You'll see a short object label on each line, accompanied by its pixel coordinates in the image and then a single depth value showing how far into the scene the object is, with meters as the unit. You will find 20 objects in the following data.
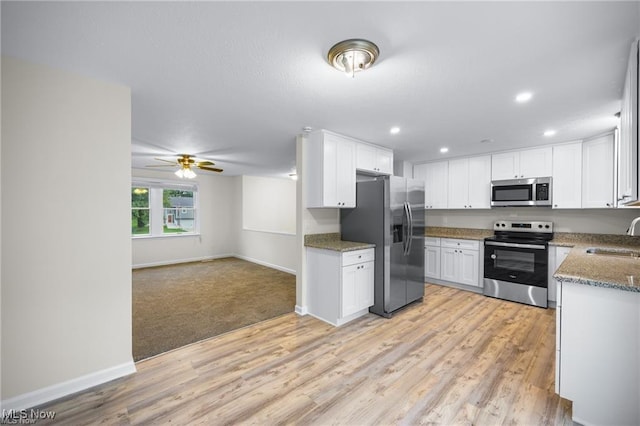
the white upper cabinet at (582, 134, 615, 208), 3.51
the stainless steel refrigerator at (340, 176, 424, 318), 3.46
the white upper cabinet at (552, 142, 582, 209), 3.76
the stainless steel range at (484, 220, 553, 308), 3.77
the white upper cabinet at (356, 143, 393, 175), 3.84
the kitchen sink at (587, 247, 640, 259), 2.81
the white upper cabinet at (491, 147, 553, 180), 3.99
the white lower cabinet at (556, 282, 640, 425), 1.58
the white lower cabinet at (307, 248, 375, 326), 3.19
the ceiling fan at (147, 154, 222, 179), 4.83
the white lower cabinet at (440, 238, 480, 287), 4.42
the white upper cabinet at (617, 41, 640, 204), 1.53
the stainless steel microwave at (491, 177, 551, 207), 3.97
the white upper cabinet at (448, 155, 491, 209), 4.57
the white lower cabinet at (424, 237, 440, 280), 4.87
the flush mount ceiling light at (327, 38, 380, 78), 1.61
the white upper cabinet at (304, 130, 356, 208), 3.38
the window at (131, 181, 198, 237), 6.52
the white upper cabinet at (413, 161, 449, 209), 5.04
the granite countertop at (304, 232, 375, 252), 3.24
